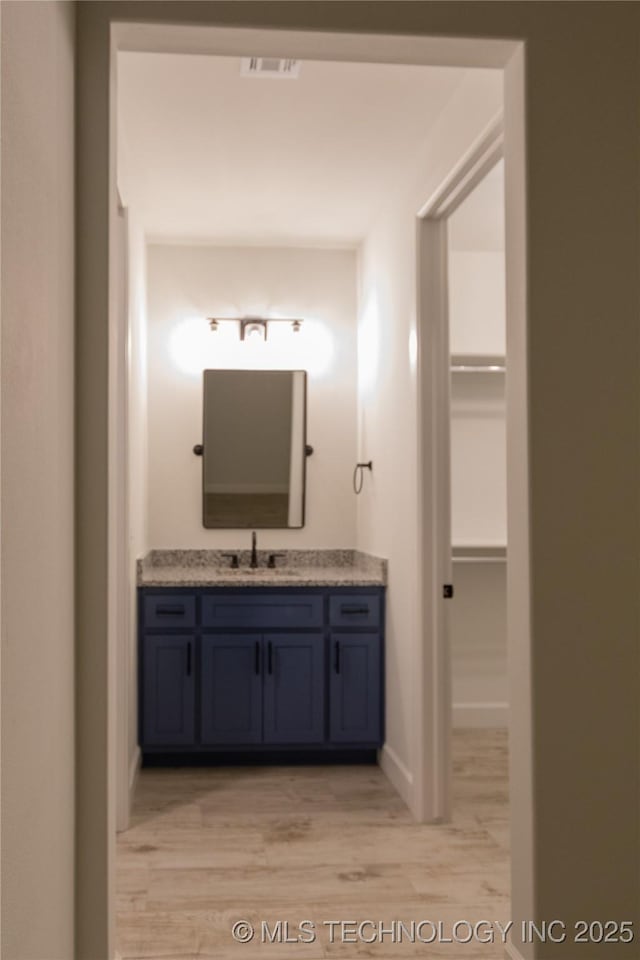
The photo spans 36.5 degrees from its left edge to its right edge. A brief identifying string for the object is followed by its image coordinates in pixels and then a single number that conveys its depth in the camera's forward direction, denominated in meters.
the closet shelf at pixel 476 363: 5.20
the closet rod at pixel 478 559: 5.19
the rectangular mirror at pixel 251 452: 5.33
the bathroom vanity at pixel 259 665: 4.55
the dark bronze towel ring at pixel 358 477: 5.28
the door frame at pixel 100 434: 2.29
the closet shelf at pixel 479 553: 5.18
